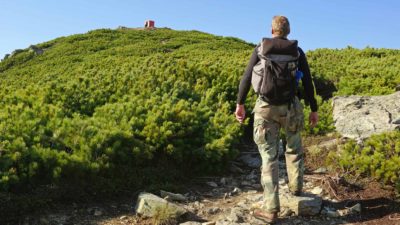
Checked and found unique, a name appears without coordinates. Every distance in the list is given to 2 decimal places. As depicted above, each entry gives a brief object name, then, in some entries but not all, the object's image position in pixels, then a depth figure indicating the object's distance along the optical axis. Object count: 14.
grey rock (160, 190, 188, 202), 6.95
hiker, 5.70
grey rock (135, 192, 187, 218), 6.12
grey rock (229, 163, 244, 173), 8.58
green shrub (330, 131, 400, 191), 7.21
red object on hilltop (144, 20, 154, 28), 47.95
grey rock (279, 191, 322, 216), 6.32
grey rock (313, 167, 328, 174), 8.08
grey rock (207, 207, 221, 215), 6.62
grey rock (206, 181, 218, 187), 7.86
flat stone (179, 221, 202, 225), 6.09
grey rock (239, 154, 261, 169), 8.89
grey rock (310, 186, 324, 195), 7.17
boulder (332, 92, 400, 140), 8.91
